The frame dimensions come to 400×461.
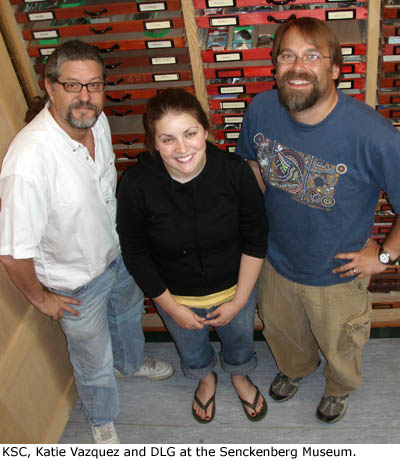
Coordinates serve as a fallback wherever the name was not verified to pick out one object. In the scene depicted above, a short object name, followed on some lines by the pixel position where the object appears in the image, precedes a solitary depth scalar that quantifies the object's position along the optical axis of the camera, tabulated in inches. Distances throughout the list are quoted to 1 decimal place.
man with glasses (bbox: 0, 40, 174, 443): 57.0
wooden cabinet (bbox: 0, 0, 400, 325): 65.4
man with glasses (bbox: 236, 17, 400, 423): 55.7
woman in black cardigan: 57.0
